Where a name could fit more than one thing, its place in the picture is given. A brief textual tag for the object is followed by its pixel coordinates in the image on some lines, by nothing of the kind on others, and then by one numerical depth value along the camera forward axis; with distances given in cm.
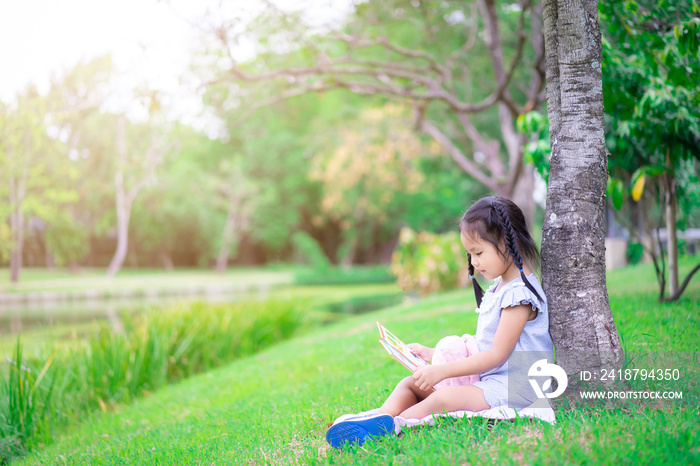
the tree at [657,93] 301
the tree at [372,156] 1270
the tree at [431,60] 697
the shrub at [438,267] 1126
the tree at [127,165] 738
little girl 203
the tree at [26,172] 1100
